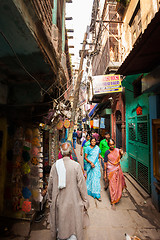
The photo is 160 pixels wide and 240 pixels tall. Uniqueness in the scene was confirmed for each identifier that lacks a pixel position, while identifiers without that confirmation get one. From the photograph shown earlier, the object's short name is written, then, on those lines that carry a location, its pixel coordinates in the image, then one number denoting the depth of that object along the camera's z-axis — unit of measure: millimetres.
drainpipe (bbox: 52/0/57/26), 4039
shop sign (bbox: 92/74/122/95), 7195
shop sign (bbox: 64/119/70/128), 6421
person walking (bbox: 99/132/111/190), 6100
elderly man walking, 2164
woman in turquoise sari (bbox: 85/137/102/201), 4281
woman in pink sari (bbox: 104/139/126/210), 3889
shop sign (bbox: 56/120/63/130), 6035
